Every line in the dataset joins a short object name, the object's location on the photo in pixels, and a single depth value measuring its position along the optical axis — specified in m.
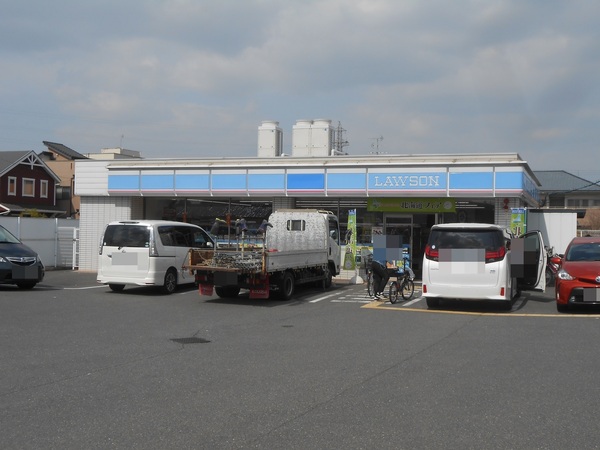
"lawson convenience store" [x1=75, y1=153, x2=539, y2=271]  21.80
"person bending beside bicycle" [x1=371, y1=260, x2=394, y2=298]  16.92
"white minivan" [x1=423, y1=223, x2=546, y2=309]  14.23
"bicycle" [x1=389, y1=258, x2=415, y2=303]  16.56
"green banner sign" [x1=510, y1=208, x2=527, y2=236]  21.37
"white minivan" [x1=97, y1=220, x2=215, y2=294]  17.20
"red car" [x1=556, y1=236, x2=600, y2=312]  13.60
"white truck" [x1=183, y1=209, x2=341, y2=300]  15.42
